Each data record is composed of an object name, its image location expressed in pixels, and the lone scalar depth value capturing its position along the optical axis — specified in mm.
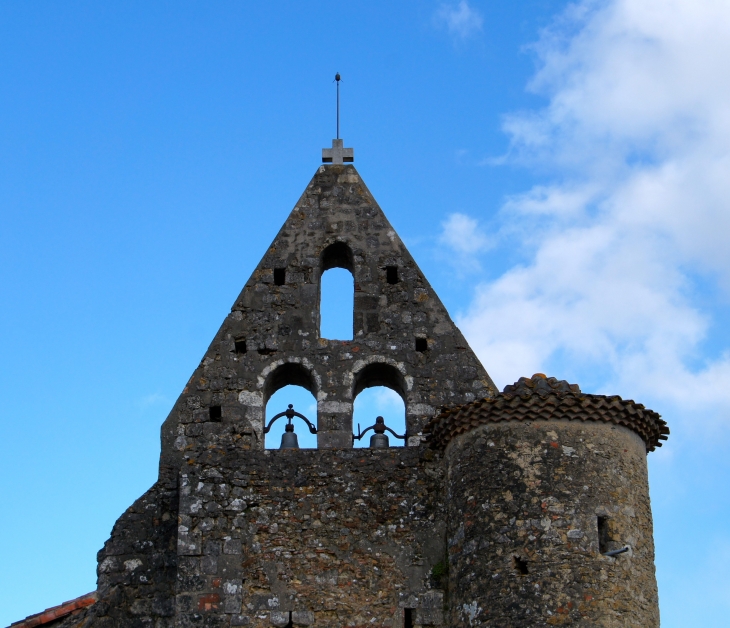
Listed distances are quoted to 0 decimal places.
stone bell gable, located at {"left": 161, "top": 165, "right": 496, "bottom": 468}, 18562
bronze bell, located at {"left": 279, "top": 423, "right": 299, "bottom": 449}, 18508
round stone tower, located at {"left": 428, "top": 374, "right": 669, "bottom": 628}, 15781
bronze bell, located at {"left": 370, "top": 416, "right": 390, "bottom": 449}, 18531
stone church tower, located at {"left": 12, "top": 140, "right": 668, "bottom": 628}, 16156
